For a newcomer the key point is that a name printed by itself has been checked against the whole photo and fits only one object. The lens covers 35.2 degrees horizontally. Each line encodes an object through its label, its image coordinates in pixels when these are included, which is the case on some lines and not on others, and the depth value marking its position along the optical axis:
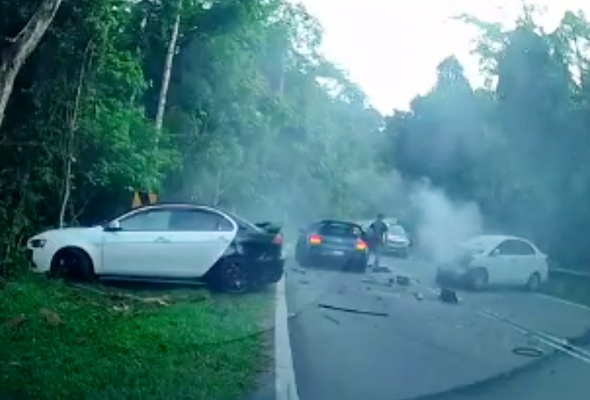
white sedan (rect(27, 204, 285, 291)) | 14.00
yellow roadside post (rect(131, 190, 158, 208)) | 19.04
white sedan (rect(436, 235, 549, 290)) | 22.19
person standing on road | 21.94
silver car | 24.40
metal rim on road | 11.74
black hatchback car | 20.44
